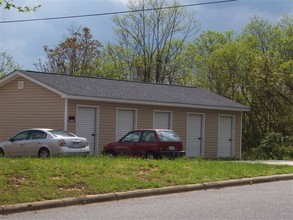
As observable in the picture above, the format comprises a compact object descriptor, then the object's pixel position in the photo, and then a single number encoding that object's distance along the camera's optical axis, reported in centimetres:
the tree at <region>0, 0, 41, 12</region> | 1097
